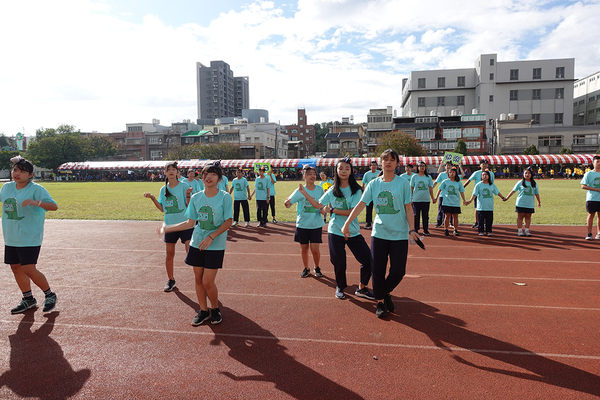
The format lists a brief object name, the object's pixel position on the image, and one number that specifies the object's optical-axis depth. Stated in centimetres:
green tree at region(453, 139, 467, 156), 5912
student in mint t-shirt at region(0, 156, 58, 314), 482
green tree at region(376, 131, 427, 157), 6031
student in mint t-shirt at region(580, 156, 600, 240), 891
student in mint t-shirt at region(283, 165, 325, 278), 616
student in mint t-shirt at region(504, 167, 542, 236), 1002
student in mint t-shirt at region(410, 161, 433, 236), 1008
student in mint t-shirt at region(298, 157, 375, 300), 527
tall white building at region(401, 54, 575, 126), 7900
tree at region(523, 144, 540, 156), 5623
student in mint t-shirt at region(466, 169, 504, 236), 1007
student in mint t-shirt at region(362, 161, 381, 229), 1116
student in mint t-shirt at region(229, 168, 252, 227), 1215
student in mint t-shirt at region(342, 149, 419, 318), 449
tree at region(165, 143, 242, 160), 7175
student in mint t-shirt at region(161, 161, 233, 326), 428
